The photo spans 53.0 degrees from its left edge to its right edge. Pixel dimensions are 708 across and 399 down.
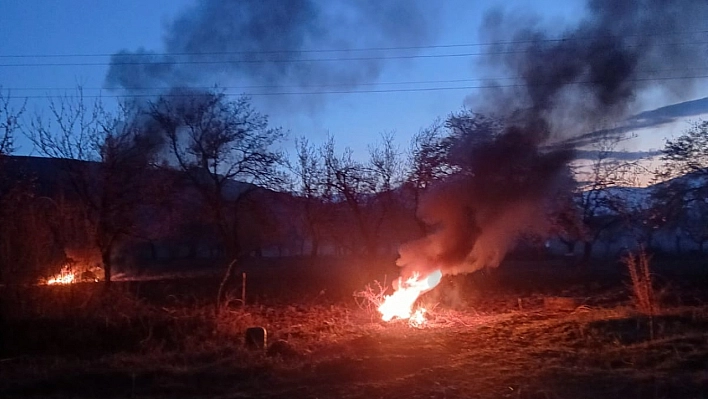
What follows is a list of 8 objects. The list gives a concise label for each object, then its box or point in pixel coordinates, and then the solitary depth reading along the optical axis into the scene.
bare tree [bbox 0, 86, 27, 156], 21.78
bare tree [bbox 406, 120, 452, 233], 29.38
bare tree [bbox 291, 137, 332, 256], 42.09
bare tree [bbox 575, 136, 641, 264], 43.84
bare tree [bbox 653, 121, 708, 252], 36.47
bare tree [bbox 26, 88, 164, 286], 30.75
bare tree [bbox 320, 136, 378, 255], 39.09
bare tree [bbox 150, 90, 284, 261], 38.34
